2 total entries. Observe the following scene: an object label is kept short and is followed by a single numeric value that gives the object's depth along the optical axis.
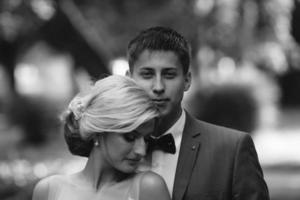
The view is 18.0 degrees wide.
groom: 5.44
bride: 4.47
